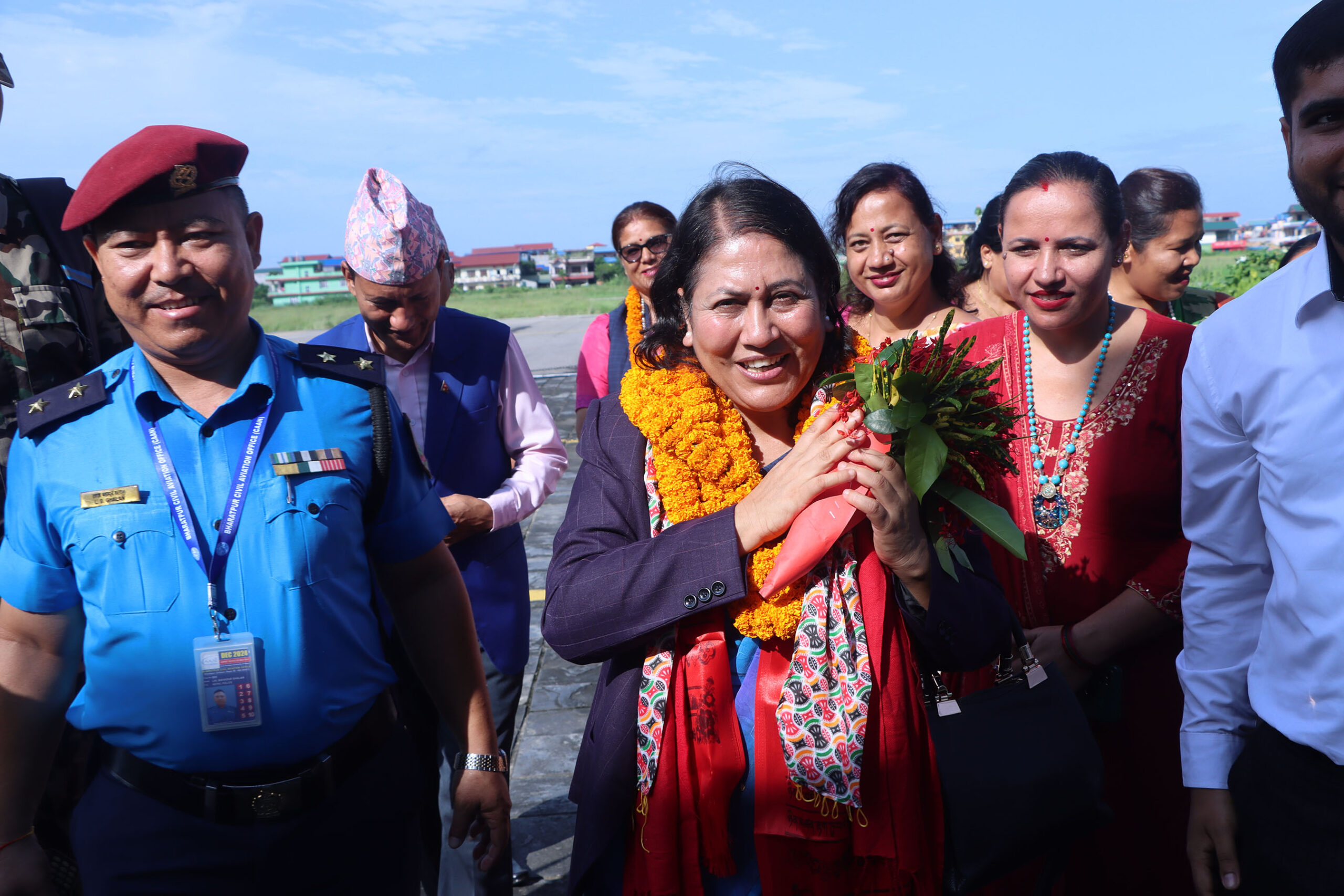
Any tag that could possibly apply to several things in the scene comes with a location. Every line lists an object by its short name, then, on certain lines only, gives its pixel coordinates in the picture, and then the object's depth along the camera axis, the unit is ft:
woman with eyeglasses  16.47
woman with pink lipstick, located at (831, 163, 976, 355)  14.24
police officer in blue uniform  6.24
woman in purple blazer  6.49
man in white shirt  5.54
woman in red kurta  8.54
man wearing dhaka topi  10.99
